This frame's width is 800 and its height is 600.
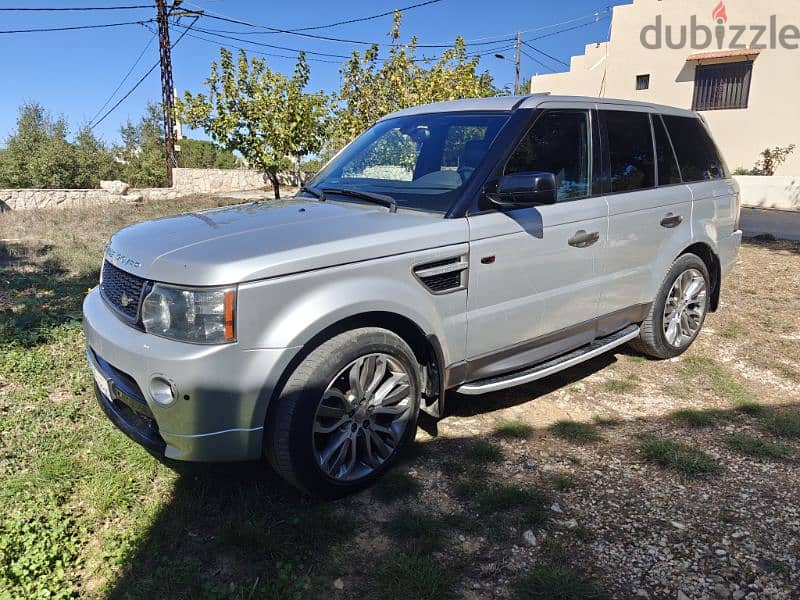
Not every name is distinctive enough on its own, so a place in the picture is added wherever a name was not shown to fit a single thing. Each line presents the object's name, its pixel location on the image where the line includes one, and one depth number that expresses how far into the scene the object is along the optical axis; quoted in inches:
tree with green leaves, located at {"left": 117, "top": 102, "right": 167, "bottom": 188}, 1106.1
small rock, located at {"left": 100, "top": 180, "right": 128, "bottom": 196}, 759.2
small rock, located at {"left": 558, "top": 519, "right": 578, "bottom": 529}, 109.9
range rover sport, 99.9
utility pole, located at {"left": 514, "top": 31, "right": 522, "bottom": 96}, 1473.9
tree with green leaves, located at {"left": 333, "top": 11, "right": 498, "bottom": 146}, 447.5
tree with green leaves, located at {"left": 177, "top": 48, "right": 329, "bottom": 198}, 484.4
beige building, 801.6
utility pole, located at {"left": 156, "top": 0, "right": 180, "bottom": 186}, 877.2
